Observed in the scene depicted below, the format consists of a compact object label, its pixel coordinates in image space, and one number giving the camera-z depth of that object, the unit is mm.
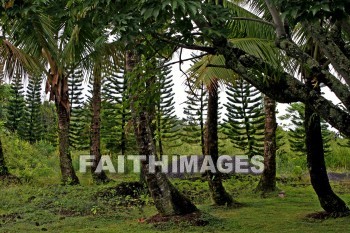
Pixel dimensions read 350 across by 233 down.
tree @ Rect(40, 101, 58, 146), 23703
